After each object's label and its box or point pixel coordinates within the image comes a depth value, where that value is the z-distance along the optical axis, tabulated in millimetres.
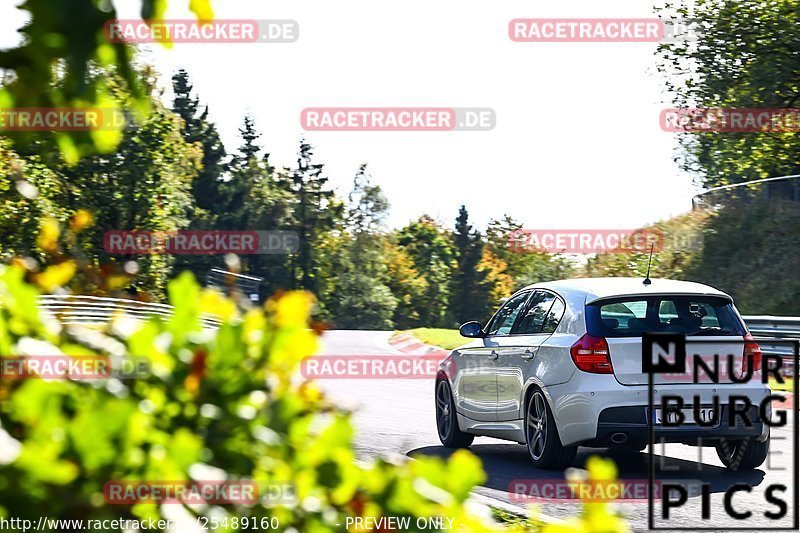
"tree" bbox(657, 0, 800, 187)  40781
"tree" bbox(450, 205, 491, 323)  122875
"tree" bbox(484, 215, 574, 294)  122375
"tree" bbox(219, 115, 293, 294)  102812
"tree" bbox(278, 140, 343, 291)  112500
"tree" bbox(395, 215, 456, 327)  124312
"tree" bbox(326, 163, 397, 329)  114562
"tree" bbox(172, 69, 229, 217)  101625
